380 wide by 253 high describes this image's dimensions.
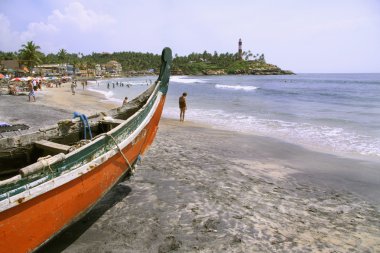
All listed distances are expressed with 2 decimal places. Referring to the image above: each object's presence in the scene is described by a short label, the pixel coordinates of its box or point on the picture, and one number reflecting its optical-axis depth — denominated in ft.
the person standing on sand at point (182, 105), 54.69
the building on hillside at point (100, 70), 417.12
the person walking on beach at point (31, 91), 80.89
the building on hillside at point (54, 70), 253.12
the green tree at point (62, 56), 372.38
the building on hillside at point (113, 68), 473.10
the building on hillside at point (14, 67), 188.55
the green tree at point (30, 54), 213.46
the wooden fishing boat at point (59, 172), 11.00
